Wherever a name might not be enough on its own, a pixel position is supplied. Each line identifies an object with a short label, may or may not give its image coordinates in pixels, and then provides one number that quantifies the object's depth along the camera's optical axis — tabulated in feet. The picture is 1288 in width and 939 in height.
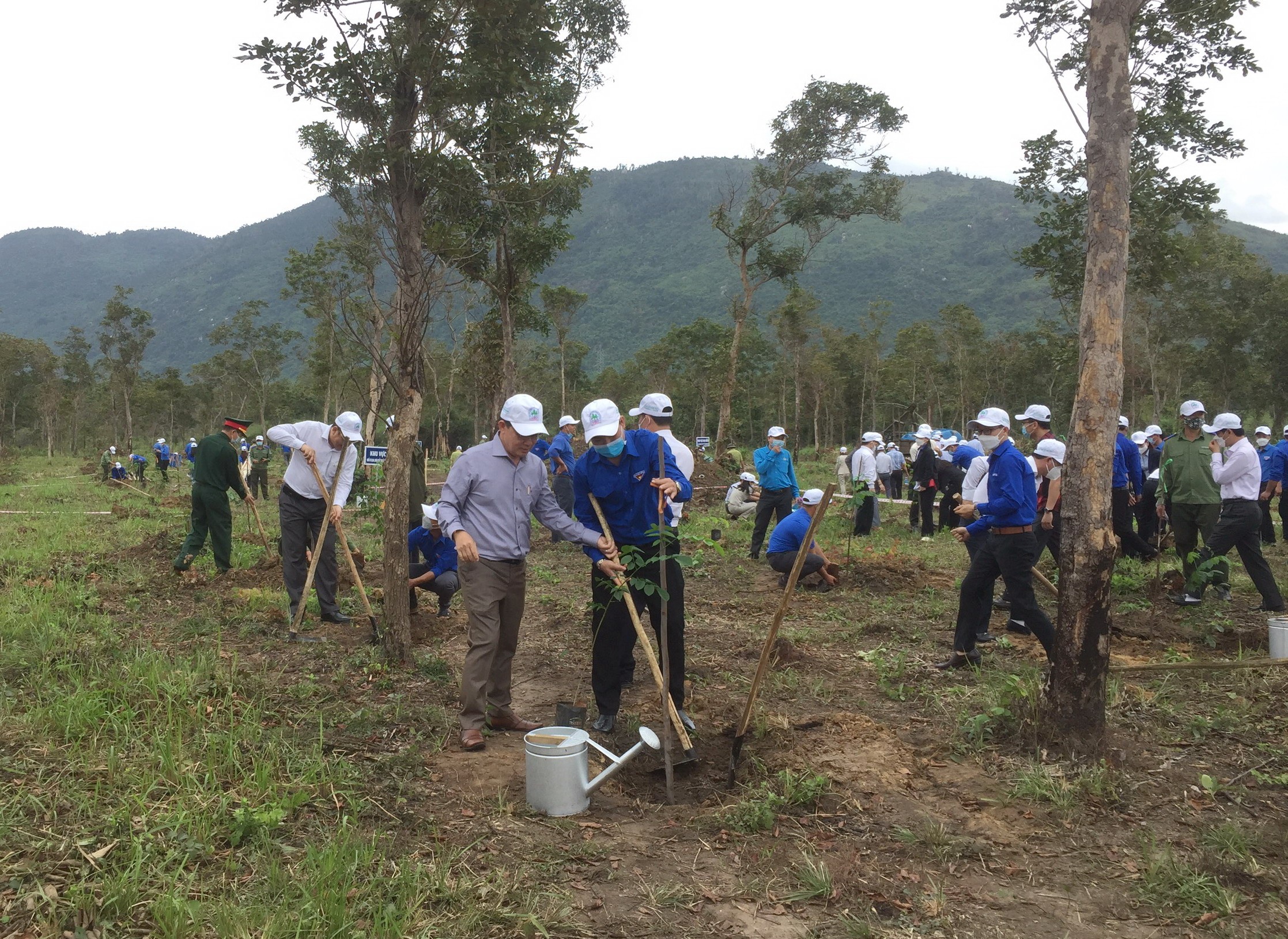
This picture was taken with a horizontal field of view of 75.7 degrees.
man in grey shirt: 14.66
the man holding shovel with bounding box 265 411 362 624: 21.80
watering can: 12.15
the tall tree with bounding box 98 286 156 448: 126.82
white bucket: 18.25
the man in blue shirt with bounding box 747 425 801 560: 34.01
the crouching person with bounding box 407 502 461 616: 23.84
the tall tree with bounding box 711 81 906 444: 75.20
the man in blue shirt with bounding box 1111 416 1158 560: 29.89
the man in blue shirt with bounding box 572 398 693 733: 15.16
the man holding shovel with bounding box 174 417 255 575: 27.35
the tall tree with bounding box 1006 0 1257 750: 13.14
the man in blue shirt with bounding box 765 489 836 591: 29.19
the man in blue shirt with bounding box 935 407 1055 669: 18.48
